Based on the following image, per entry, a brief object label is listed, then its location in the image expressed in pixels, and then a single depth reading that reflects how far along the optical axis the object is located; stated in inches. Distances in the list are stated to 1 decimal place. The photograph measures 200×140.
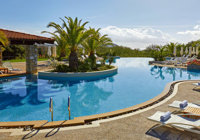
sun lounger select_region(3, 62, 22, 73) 507.5
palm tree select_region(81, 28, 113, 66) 624.7
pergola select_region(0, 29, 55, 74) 487.5
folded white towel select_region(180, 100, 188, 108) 171.7
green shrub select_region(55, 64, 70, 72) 524.7
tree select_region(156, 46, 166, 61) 997.0
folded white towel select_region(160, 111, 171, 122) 139.3
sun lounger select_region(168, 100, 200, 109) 176.2
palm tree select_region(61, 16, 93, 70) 519.8
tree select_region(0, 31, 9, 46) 410.9
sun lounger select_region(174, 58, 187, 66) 819.6
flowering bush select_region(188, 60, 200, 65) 691.4
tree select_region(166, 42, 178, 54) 1339.9
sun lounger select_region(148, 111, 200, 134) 129.0
